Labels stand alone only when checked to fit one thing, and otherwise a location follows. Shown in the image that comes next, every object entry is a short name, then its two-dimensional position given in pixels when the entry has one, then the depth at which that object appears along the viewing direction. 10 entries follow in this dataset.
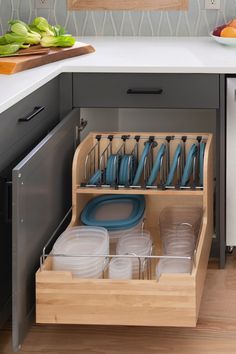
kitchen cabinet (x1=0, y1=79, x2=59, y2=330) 2.46
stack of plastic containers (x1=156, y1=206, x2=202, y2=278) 2.71
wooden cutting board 2.85
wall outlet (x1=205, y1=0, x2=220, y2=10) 3.81
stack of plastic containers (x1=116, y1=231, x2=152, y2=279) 2.68
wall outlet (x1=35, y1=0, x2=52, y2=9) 3.89
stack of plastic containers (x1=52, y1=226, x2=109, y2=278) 2.56
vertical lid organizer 2.45
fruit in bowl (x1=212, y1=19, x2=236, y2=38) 3.48
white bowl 3.45
